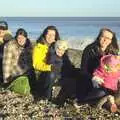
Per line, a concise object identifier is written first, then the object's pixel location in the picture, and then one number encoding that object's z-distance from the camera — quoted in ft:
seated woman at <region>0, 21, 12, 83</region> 12.28
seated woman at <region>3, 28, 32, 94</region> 11.40
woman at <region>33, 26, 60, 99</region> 10.77
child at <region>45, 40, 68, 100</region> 10.38
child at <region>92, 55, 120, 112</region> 9.60
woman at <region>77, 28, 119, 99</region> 10.07
